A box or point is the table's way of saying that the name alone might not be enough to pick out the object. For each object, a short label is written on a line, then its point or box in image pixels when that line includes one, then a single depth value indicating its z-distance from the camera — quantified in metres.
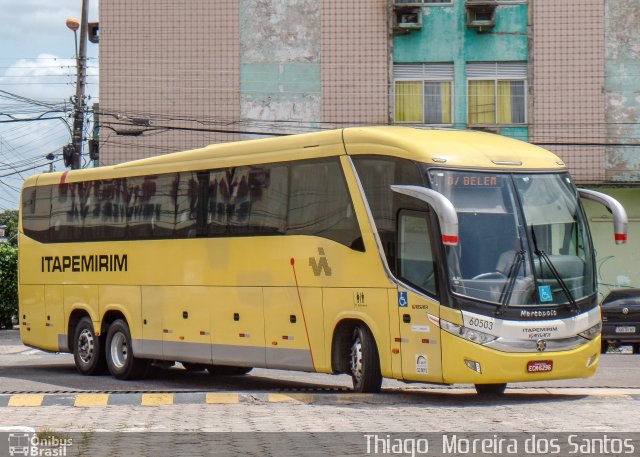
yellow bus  14.78
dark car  29.67
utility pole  40.22
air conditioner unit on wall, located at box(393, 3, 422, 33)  38.47
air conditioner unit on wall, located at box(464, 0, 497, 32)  38.28
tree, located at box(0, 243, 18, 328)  40.81
